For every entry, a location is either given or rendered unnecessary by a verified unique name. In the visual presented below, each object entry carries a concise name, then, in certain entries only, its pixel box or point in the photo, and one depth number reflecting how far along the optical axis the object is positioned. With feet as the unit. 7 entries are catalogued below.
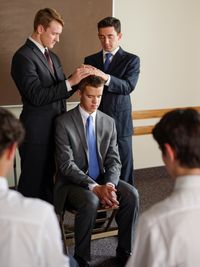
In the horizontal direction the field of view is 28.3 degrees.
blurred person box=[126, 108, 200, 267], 3.67
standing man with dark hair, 9.12
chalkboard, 9.83
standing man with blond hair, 7.87
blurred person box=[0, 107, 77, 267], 3.46
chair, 8.10
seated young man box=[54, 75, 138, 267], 7.49
